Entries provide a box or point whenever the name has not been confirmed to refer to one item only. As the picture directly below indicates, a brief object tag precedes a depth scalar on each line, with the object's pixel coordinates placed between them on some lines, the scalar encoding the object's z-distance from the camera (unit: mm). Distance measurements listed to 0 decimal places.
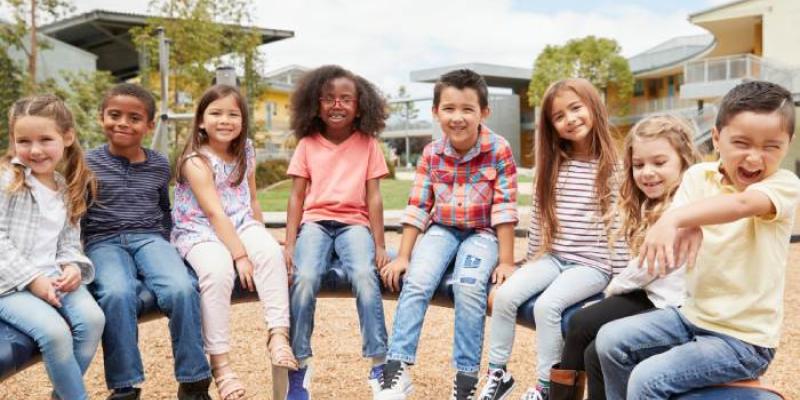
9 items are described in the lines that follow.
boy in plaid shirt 2672
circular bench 1877
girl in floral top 2666
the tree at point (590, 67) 30812
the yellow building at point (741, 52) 16781
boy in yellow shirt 1806
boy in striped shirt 2484
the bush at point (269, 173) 17875
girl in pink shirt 2736
